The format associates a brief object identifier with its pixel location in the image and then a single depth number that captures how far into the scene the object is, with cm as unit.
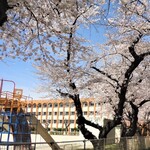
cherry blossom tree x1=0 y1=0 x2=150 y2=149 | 487
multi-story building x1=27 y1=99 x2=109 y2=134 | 5244
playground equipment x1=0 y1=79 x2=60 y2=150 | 948
